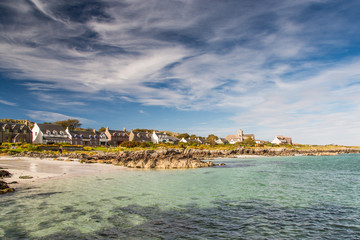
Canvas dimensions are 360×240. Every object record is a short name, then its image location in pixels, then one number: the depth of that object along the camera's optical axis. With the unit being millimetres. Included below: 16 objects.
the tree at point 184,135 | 172450
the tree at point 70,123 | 148275
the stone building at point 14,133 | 88188
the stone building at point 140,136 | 126400
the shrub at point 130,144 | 87938
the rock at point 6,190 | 17562
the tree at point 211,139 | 144025
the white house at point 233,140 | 195788
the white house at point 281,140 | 169375
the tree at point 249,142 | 147625
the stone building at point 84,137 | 106375
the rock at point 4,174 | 24078
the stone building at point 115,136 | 124281
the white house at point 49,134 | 95812
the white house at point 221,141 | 175975
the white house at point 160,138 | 136475
